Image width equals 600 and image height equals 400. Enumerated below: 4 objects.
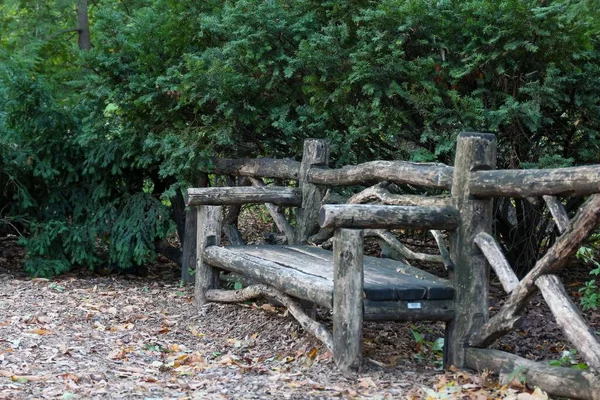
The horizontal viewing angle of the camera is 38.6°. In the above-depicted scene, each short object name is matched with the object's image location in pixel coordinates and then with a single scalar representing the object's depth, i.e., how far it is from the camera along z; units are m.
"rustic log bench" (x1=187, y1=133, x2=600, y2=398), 4.21
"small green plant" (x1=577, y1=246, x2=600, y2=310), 6.04
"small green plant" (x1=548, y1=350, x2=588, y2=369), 4.39
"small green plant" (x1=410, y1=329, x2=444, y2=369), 5.53
